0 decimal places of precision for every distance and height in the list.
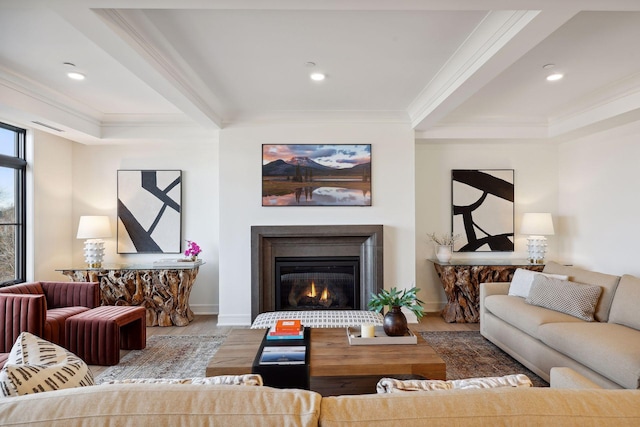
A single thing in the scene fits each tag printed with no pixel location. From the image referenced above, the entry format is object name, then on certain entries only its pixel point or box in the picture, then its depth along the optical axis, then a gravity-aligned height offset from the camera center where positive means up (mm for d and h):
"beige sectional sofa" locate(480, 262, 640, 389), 2268 -880
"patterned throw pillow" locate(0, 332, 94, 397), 1098 -509
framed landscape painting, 4363 +486
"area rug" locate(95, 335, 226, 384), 3041 -1326
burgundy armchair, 2730 -783
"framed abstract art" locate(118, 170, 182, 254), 4867 +45
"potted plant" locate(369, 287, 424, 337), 2682 -708
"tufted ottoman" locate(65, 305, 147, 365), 3188 -1071
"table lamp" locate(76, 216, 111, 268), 4371 -231
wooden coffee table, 2256 -939
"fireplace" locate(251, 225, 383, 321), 4284 -615
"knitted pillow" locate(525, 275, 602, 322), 2982 -715
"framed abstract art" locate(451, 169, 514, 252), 4934 +51
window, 3951 +122
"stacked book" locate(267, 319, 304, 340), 2711 -891
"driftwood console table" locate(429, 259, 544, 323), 4387 -805
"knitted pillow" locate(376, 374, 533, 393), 1188 -583
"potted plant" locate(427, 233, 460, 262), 4609 -403
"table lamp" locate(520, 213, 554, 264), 4578 -234
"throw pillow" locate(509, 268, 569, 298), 3535 -682
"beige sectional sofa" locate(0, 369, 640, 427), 920 -505
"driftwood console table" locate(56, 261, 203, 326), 4254 -841
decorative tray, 2613 -907
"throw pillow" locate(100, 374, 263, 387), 1220 -566
